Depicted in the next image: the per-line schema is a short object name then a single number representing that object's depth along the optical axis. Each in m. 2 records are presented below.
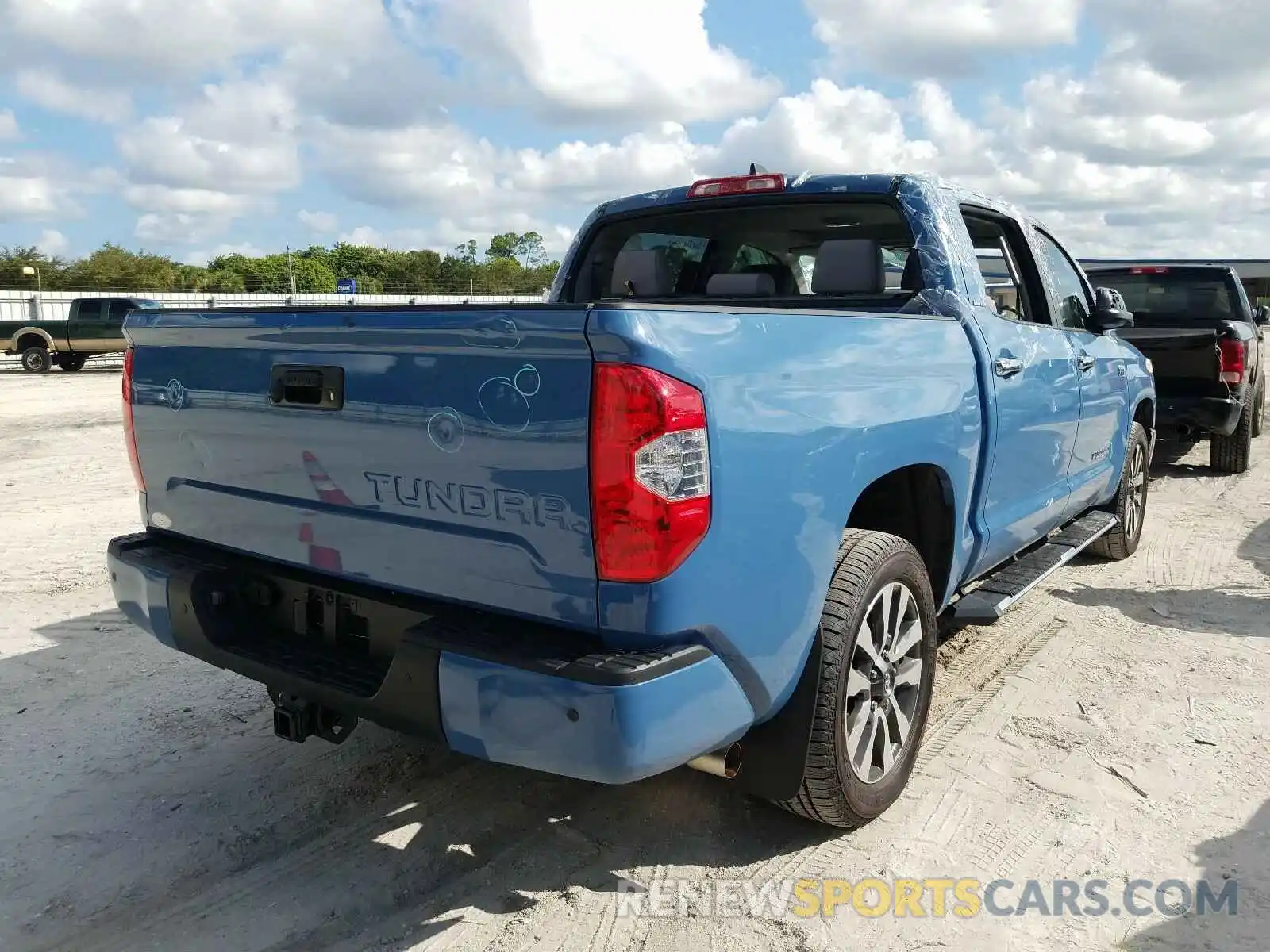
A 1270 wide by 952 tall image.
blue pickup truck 2.15
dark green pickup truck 22.42
